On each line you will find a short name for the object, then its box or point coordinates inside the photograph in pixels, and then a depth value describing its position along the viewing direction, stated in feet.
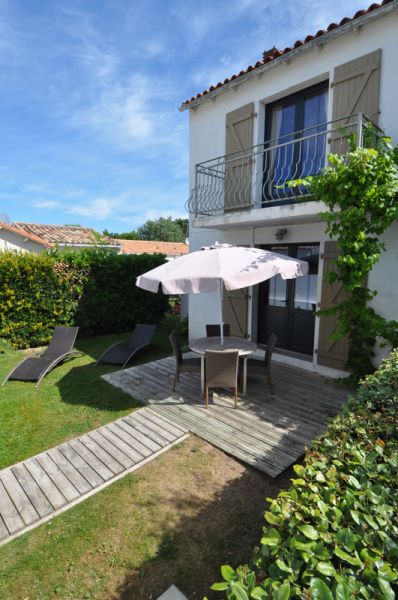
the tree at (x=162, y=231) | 170.19
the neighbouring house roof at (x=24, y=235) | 63.87
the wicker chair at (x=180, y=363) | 19.48
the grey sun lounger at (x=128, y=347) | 25.66
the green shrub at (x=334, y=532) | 3.70
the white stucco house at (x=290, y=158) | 18.80
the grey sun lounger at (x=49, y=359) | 22.62
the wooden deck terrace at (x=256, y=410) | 13.97
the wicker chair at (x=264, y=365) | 19.16
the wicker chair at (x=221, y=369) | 16.76
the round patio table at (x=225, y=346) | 19.21
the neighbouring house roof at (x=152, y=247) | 112.41
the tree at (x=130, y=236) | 179.91
